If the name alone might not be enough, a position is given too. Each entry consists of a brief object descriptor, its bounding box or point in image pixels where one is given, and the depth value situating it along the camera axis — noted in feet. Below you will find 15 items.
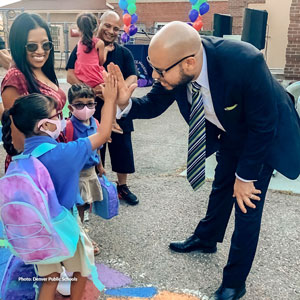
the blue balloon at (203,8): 40.24
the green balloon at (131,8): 43.34
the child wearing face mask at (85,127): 9.27
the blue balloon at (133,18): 44.97
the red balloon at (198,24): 39.27
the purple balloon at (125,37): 43.40
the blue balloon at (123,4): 42.34
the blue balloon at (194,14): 39.27
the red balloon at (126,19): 43.01
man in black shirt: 12.24
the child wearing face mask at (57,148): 6.48
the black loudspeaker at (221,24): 34.65
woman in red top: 7.92
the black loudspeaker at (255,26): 25.25
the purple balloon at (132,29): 43.70
